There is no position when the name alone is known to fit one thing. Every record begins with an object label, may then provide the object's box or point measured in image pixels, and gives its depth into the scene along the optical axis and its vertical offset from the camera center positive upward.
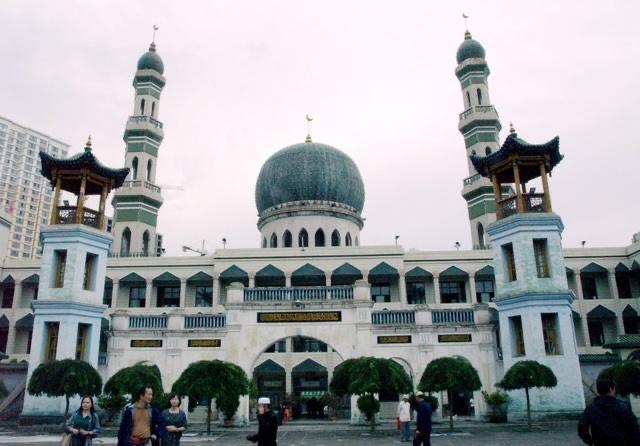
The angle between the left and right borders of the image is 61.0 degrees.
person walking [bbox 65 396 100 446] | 9.02 -0.72
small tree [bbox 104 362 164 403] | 22.64 -0.03
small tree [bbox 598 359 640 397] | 20.86 -0.14
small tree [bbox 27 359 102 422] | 22.69 +0.07
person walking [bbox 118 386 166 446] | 8.73 -0.68
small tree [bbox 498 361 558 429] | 22.19 -0.07
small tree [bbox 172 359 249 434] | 21.58 -0.15
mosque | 26.41 +6.36
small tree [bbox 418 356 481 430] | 22.38 -0.04
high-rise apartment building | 117.56 +42.46
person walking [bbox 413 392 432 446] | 12.91 -1.12
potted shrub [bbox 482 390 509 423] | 25.31 -1.33
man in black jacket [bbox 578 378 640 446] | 6.54 -0.56
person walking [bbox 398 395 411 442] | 19.30 -1.48
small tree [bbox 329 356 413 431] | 21.55 -0.05
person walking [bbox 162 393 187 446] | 10.12 -0.81
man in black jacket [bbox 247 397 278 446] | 8.97 -0.76
